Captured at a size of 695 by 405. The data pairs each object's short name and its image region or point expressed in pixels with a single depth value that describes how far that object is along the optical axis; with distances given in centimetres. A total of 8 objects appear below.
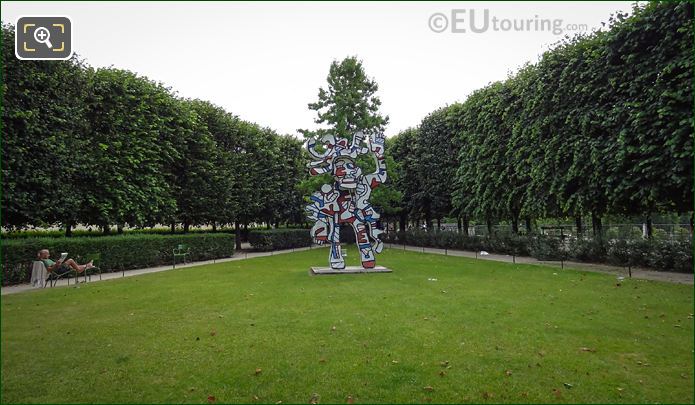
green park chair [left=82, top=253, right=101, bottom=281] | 1703
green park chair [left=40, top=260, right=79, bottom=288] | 1536
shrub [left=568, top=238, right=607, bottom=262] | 1980
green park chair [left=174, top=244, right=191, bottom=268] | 2301
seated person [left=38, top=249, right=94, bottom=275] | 1521
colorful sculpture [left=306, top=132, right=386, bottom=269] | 1836
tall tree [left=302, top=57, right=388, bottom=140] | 3503
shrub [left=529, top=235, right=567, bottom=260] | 2148
